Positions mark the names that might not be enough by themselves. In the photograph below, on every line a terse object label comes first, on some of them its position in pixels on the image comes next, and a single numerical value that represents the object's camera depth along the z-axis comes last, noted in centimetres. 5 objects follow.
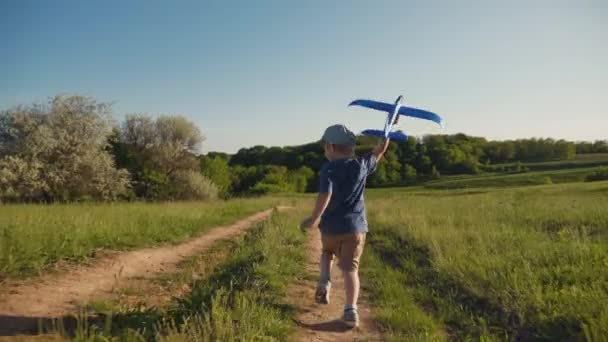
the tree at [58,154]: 2742
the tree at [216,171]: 5638
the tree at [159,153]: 3947
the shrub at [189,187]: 4066
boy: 493
